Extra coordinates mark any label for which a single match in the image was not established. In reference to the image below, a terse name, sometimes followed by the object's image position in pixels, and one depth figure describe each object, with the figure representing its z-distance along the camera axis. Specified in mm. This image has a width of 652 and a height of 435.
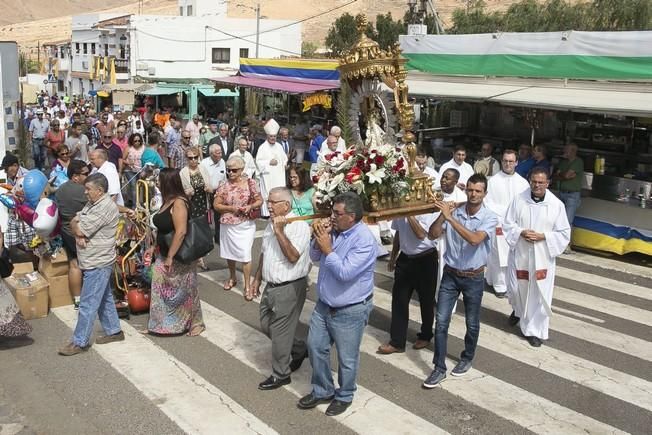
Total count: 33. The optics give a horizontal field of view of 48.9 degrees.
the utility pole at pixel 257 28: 45872
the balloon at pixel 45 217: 7703
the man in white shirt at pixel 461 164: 10320
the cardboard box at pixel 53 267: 8062
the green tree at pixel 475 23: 48500
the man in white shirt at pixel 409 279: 6848
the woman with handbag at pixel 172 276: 6867
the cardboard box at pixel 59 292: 8117
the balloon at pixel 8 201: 9492
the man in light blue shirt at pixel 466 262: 6113
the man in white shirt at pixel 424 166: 8695
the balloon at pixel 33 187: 8641
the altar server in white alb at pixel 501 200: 9016
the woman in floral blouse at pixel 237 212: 8506
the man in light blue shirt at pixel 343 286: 5199
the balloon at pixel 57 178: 9117
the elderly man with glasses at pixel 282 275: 5742
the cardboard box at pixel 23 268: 8453
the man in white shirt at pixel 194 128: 19861
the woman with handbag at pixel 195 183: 8930
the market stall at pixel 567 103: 11188
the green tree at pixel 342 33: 51812
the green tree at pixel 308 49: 65137
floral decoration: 6023
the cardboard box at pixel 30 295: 7785
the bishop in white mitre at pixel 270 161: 12219
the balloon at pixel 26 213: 8766
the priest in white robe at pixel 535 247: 7117
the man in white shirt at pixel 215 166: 10438
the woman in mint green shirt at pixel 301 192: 7820
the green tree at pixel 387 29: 49250
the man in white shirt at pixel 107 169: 9469
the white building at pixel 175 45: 47625
